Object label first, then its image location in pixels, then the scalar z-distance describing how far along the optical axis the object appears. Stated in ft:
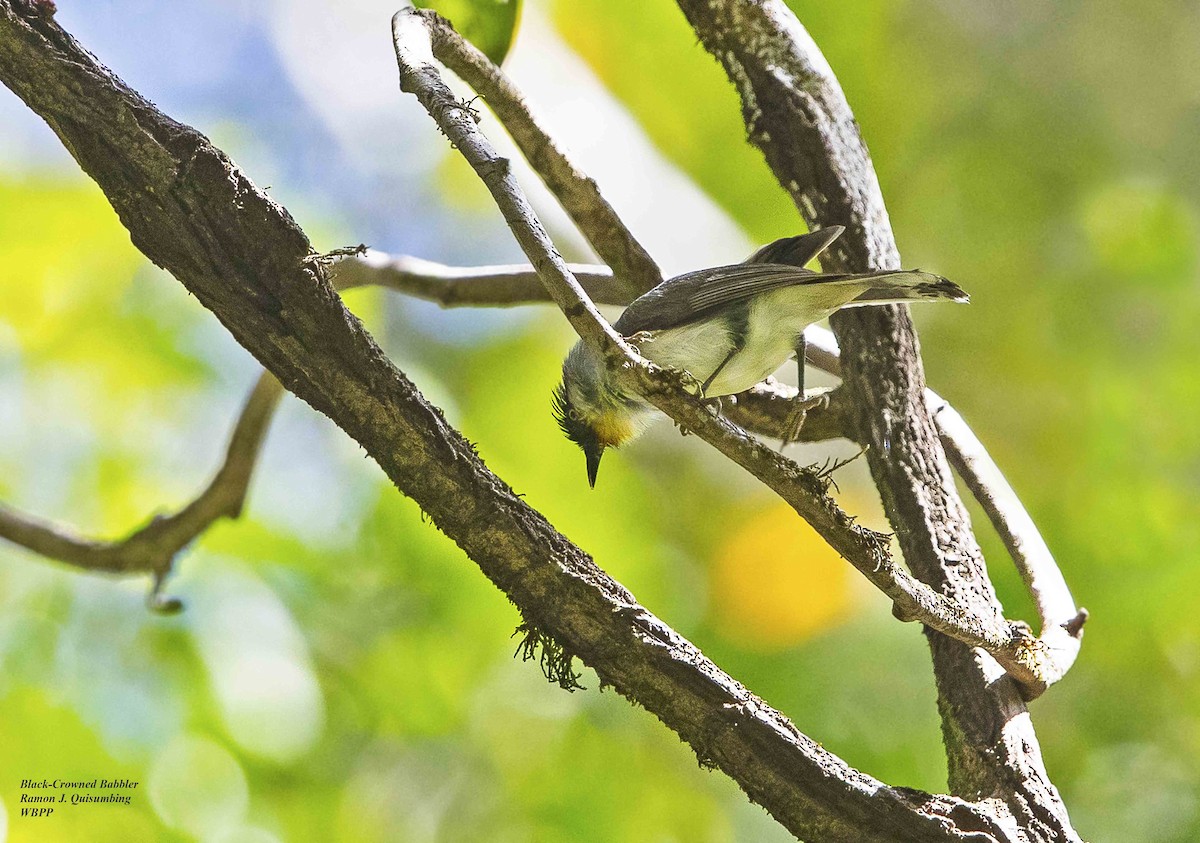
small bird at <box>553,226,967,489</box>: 13.99
